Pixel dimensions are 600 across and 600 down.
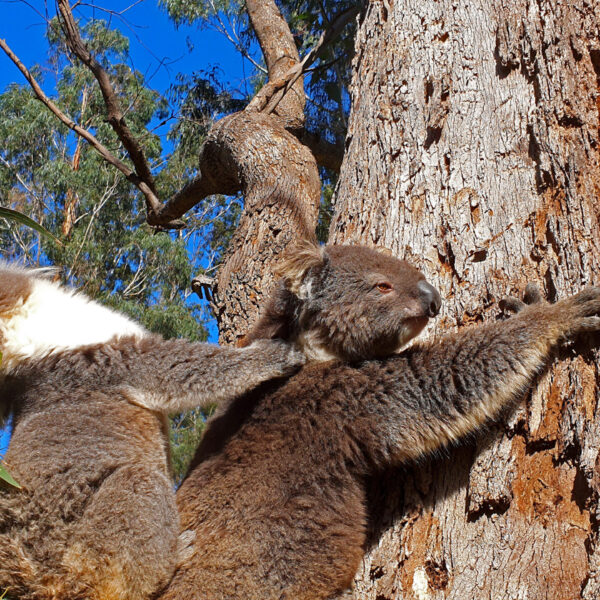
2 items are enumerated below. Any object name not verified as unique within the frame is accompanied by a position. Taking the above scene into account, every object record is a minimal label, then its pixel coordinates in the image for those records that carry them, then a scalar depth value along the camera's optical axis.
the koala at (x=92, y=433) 2.56
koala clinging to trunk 2.49
